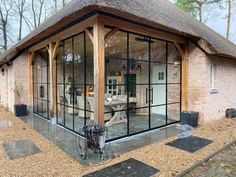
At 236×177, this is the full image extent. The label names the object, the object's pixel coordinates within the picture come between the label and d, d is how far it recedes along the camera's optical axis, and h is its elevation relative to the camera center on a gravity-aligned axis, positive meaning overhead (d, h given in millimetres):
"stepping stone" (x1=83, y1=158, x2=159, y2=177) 3479 -1667
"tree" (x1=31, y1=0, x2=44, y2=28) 22047 +8287
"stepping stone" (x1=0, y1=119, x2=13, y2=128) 7191 -1608
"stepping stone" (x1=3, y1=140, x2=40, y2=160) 4474 -1664
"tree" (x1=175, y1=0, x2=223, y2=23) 17109 +6998
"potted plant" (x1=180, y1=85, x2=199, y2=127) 6961 -1228
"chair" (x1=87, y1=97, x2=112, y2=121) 7412 -1042
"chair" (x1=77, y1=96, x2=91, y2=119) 7600 -794
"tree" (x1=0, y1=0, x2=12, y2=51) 21531 +7395
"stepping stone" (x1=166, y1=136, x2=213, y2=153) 4801 -1656
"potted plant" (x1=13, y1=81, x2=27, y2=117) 8984 -1068
